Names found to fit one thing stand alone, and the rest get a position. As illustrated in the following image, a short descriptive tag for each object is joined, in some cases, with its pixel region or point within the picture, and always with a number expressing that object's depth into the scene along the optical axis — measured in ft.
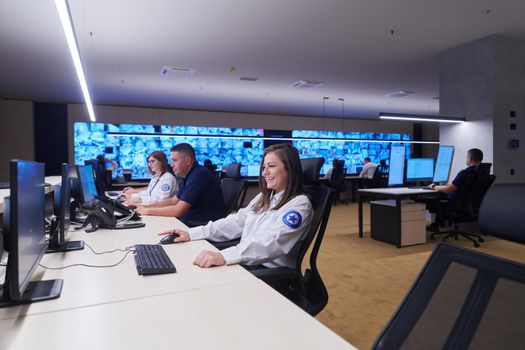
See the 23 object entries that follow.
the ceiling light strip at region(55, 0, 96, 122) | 7.19
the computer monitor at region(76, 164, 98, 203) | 8.03
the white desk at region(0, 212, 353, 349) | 2.74
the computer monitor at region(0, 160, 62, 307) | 2.97
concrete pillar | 15.55
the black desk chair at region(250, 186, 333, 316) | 5.03
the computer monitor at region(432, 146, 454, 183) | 16.90
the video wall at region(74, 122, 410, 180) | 28.60
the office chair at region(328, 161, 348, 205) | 30.37
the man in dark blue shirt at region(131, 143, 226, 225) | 9.77
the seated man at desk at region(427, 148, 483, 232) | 15.05
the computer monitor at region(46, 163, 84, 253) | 5.47
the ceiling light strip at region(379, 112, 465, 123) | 16.11
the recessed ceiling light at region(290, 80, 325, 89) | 22.20
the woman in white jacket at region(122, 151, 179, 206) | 12.20
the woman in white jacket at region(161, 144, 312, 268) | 5.06
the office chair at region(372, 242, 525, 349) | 2.64
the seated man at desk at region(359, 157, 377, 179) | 32.09
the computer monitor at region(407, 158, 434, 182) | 17.35
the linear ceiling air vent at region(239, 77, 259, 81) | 21.24
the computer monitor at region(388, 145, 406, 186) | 16.11
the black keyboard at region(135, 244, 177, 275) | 4.41
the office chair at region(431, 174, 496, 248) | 14.84
